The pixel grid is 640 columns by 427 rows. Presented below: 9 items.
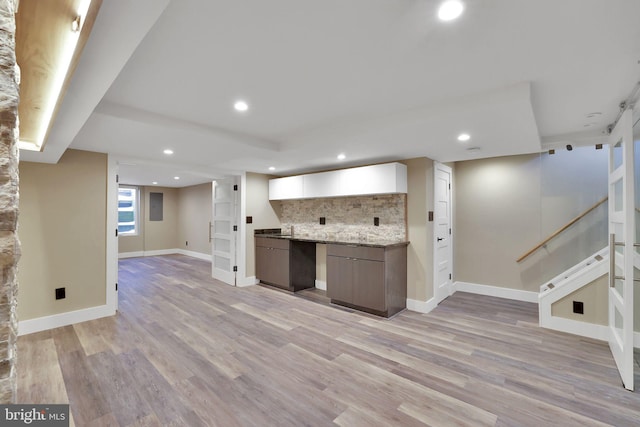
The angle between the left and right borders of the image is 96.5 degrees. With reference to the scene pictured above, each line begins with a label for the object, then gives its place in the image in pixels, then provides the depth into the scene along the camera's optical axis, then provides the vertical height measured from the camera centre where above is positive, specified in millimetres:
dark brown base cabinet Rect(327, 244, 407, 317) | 3783 -892
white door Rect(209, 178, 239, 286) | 5539 -308
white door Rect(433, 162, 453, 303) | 4281 -325
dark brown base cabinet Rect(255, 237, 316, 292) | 5000 -887
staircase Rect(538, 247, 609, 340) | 3180 -924
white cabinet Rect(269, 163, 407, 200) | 3994 +498
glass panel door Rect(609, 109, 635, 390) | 2273 -259
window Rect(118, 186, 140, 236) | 8557 +150
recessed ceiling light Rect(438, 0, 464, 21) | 1292 +951
